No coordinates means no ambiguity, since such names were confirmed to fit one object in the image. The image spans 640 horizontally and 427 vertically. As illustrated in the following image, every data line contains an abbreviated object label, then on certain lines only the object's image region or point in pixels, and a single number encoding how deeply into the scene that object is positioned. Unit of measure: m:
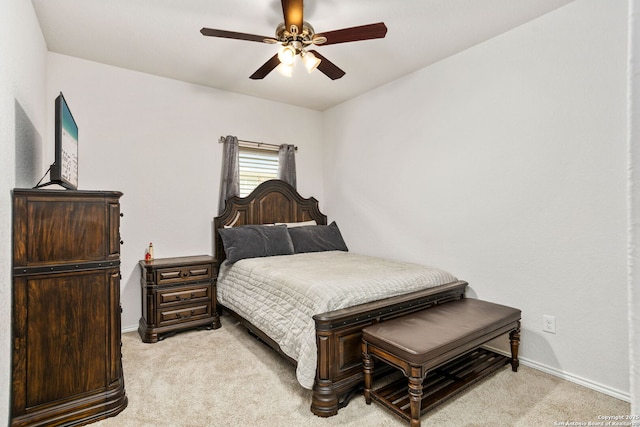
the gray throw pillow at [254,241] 3.58
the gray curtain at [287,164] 4.57
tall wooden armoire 1.88
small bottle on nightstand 3.49
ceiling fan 2.23
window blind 4.33
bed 2.12
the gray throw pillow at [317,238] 4.07
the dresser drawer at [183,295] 3.24
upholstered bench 1.90
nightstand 3.21
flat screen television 2.06
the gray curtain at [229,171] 4.08
